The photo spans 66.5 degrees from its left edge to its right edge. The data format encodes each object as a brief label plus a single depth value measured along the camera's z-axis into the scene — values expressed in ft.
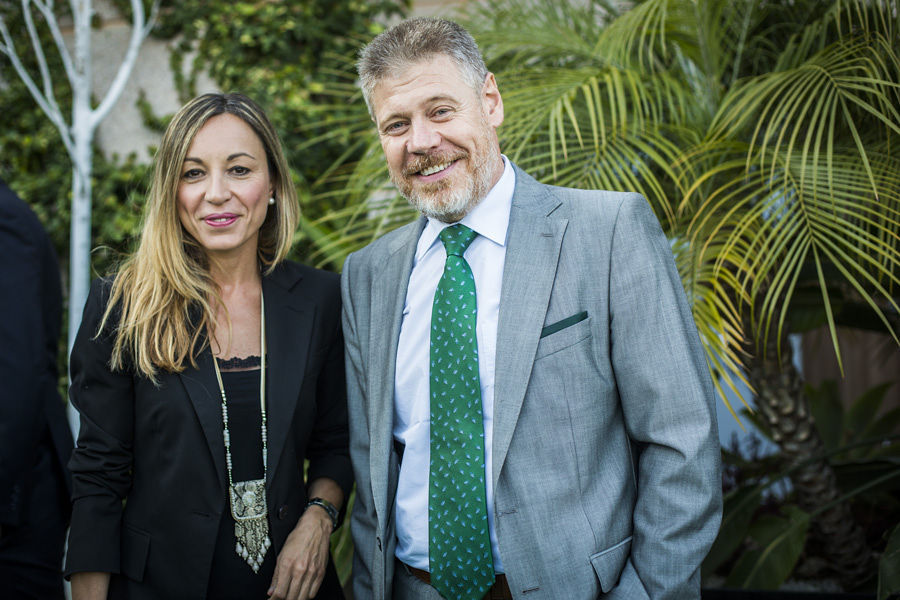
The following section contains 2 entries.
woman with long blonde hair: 5.92
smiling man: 4.86
